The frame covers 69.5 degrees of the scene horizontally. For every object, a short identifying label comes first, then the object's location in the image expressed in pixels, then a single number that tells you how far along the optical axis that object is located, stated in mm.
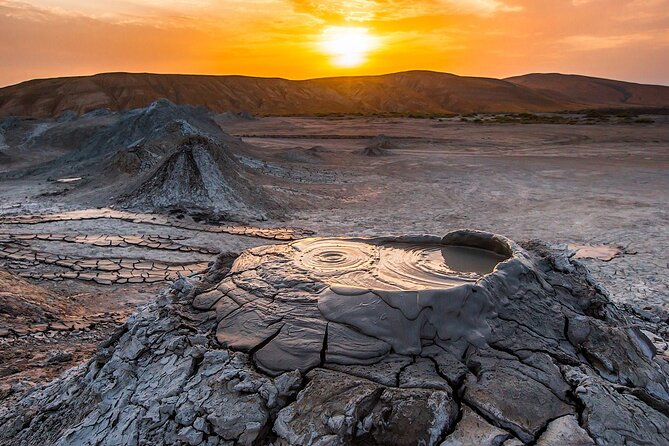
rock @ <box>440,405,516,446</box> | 2021
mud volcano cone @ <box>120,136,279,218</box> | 9133
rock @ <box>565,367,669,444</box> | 2154
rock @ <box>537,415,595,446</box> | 2059
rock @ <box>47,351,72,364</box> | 3697
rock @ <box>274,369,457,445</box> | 2064
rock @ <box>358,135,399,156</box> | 17641
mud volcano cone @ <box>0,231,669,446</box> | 2156
